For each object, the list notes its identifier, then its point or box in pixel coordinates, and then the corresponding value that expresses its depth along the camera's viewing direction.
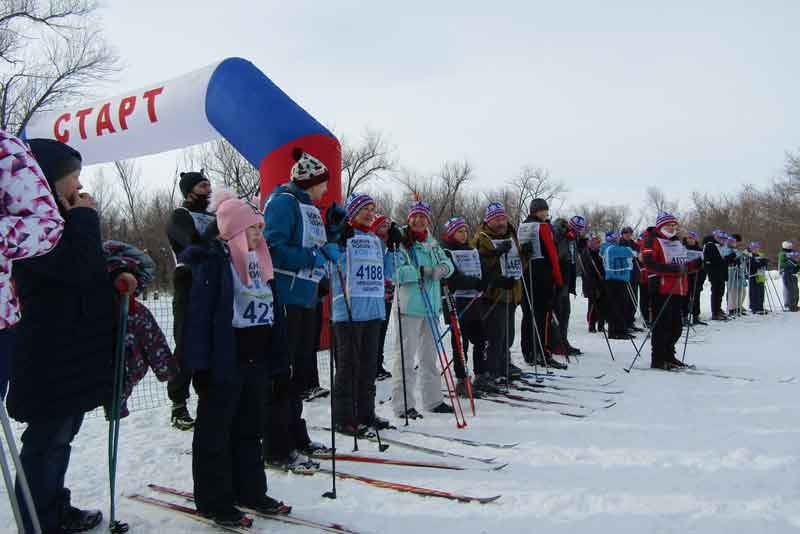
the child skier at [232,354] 2.78
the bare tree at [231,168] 25.20
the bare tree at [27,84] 15.44
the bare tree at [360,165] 33.00
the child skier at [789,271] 14.92
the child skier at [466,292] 5.94
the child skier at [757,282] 14.62
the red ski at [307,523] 2.78
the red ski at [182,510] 2.80
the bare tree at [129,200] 31.68
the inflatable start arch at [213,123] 7.09
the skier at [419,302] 5.10
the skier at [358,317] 4.43
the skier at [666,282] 7.00
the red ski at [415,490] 3.08
